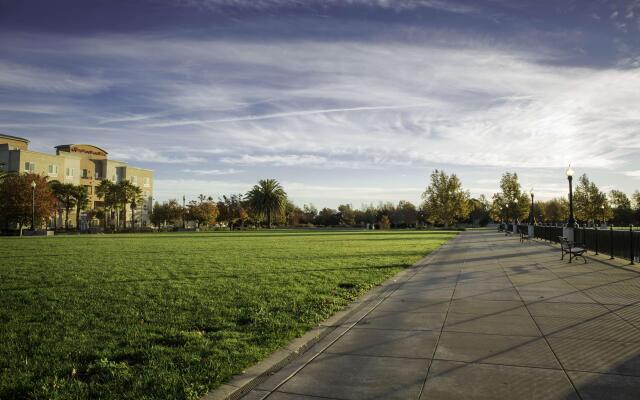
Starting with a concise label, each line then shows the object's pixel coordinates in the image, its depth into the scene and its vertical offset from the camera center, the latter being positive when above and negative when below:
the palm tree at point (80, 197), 75.43 +3.37
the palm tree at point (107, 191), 84.31 +4.94
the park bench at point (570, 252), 16.17 -1.14
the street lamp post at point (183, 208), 103.58 +2.05
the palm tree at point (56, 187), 73.03 +4.87
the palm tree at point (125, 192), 84.62 +4.81
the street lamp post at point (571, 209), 22.42 +0.58
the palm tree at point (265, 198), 100.81 +4.60
